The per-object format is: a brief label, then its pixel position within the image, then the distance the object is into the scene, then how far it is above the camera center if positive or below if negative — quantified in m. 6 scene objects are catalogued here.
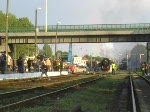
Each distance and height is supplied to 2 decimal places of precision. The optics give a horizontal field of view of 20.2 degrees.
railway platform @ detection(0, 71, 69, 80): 32.89 -0.29
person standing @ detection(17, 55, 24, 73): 35.60 +0.67
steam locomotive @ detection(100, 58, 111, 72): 92.09 +1.77
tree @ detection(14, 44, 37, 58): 133.50 +7.23
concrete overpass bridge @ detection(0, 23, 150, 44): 70.38 +6.60
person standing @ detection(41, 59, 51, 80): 35.16 +0.40
